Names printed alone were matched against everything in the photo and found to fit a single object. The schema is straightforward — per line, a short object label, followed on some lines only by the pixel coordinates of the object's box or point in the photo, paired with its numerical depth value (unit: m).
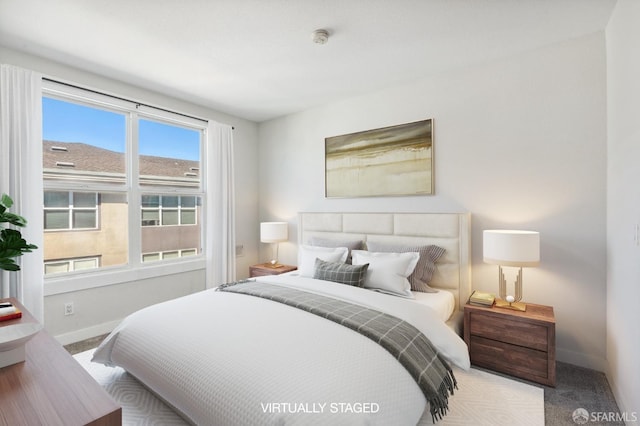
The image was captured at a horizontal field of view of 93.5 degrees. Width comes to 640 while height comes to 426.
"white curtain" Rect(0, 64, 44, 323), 2.39
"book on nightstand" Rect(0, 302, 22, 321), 1.66
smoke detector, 2.22
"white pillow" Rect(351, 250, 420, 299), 2.54
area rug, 1.75
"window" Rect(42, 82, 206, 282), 2.84
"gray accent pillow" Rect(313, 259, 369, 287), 2.62
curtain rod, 2.67
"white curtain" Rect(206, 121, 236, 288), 3.87
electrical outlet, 2.81
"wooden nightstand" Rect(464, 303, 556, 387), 2.09
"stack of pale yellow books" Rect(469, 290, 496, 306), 2.39
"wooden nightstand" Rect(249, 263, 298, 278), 3.81
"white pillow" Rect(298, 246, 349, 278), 3.05
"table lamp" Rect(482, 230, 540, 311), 2.19
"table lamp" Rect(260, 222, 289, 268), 3.93
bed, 1.21
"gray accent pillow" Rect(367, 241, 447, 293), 2.70
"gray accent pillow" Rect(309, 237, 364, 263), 3.28
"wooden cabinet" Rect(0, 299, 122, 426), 0.94
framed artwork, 3.08
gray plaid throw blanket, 1.51
